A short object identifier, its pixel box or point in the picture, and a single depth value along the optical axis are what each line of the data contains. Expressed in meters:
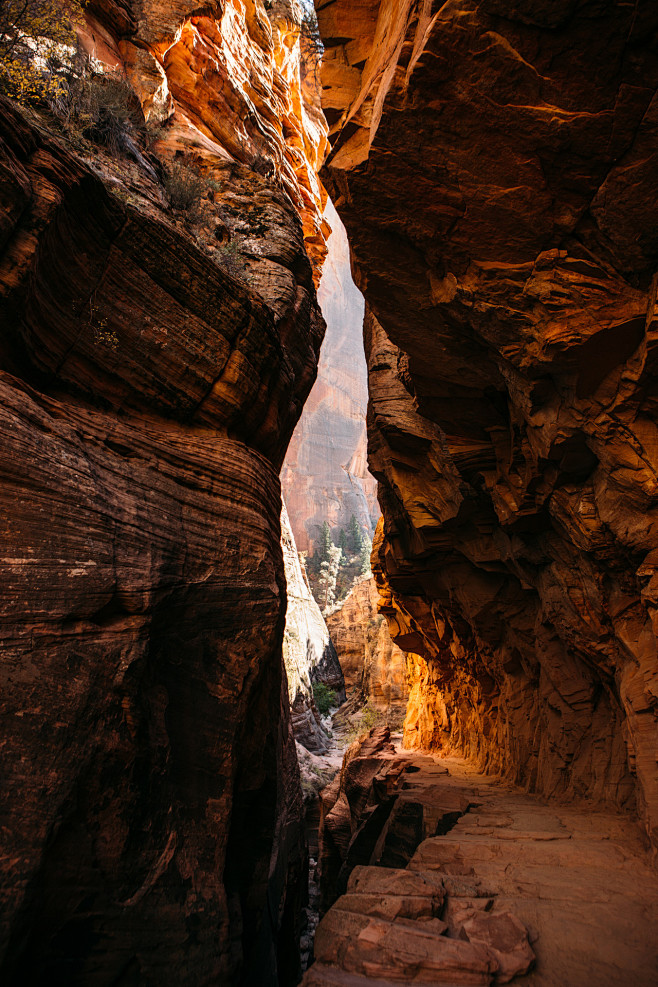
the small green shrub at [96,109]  8.15
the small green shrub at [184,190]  9.77
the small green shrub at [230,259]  9.59
